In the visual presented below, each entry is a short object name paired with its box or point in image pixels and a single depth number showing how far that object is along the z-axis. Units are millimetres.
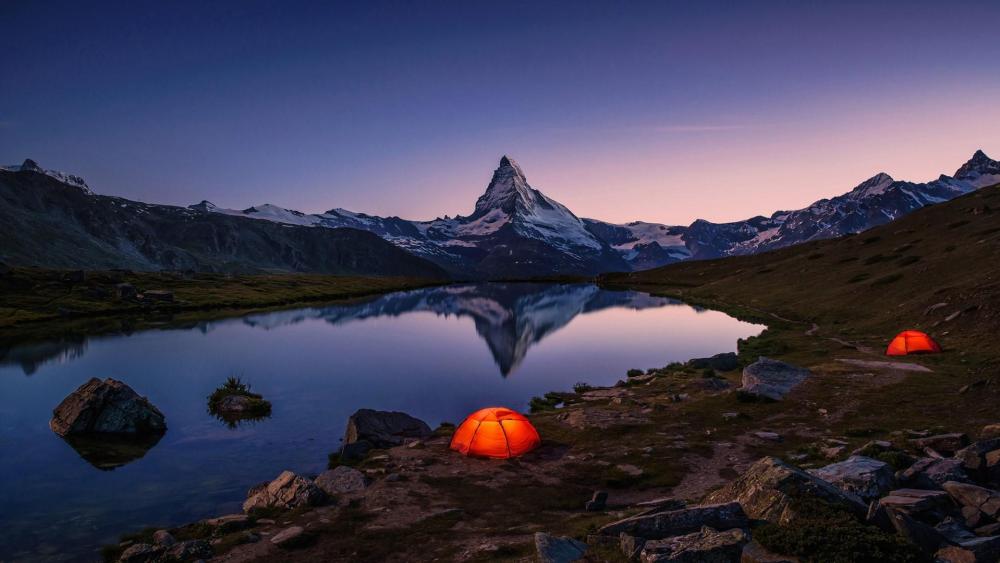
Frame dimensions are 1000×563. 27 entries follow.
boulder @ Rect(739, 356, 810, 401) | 33469
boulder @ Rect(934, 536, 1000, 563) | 10688
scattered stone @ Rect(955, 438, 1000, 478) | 15773
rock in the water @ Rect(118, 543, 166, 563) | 17109
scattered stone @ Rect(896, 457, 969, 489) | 14906
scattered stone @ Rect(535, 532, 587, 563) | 13258
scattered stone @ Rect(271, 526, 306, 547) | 17500
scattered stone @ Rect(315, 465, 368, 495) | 22675
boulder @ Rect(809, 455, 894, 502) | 14352
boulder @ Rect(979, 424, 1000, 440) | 20391
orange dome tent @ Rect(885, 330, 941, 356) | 42188
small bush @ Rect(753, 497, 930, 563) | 10906
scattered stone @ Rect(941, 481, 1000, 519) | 12773
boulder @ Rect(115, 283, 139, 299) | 114338
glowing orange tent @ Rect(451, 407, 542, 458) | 27234
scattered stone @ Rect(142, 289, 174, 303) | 115375
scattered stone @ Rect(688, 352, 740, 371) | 47875
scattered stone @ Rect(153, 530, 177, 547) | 18547
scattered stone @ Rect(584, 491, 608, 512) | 19744
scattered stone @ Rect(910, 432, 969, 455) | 19812
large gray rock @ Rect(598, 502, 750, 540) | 12992
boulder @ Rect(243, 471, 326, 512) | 21031
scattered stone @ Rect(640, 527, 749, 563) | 11453
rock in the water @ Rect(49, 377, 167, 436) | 33594
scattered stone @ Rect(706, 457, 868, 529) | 12734
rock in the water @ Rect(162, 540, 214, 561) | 16672
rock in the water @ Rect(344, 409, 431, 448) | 30797
